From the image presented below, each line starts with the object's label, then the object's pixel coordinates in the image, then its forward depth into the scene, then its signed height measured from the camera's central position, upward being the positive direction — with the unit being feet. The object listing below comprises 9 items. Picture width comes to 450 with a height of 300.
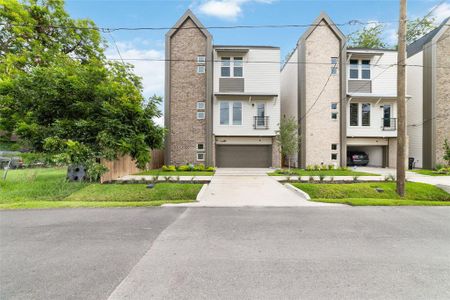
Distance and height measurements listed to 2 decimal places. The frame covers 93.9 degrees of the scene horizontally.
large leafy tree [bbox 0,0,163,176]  29.84 +5.52
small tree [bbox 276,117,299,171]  43.14 +2.99
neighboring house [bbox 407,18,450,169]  51.57 +15.24
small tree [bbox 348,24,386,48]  82.69 +45.83
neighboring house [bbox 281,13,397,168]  51.57 +14.90
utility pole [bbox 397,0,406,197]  24.81 +6.61
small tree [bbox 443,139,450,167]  48.16 +0.83
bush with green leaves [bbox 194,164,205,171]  48.26 -3.82
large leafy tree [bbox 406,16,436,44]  75.53 +47.06
